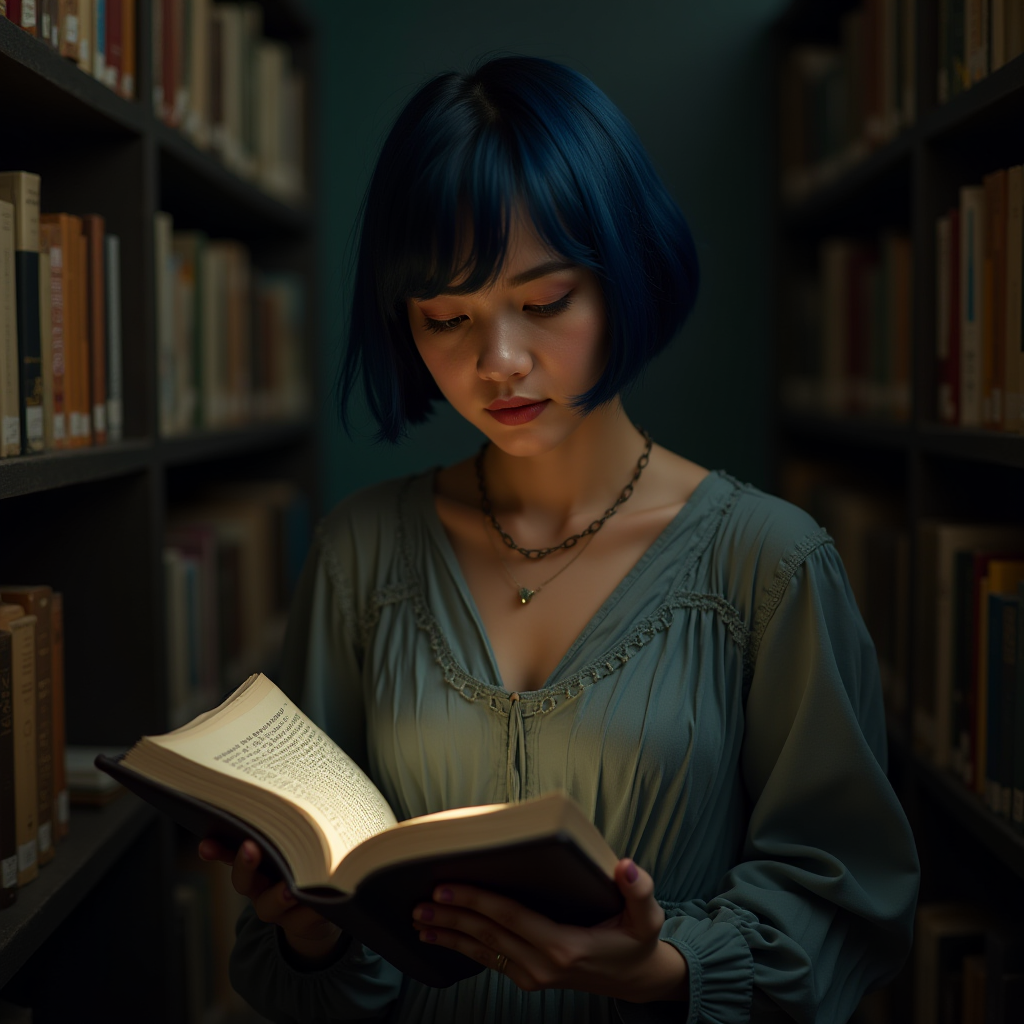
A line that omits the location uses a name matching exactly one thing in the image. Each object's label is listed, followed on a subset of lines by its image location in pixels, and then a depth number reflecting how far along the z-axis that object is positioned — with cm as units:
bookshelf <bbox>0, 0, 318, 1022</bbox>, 134
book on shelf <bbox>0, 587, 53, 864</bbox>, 112
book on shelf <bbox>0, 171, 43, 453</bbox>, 109
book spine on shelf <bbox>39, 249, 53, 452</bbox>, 114
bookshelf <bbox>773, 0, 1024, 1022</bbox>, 124
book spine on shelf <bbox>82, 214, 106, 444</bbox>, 127
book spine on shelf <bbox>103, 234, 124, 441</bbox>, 133
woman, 97
